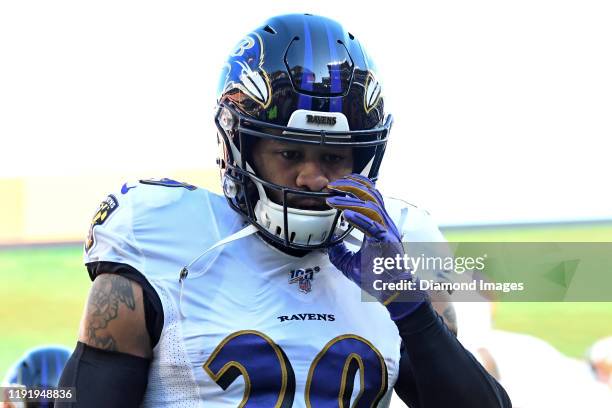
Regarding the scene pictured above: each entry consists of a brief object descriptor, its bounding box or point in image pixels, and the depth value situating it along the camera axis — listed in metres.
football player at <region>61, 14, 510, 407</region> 4.49
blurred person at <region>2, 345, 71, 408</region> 7.50
